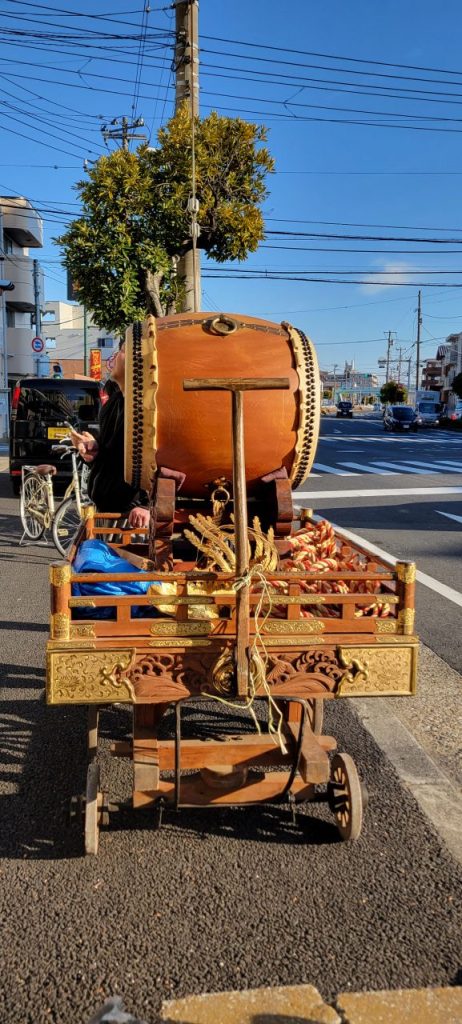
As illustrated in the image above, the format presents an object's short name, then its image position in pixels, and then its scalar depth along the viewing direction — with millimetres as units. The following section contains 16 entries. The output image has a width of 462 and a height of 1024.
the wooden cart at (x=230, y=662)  2668
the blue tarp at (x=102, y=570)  2955
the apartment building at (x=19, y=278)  38250
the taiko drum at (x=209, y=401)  3479
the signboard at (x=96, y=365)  26047
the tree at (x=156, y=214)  11000
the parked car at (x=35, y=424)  12508
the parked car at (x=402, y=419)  43625
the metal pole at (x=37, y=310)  37812
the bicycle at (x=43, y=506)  8611
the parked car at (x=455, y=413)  53438
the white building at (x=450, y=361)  85200
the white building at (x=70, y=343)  71062
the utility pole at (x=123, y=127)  28219
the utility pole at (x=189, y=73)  11492
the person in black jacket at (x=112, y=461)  4023
